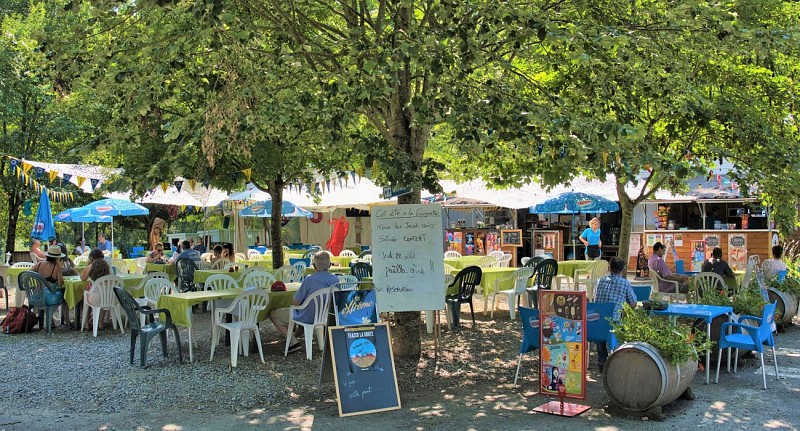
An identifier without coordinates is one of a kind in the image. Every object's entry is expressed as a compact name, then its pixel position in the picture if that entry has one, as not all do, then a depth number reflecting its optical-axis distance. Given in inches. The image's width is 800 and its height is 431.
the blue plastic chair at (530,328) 280.2
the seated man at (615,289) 305.3
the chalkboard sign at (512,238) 808.3
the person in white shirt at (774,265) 464.1
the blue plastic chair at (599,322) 284.8
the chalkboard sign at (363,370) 254.4
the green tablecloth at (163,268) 568.4
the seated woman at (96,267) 440.8
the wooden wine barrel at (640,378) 242.1
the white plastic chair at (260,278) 445.4
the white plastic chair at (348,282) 404.5
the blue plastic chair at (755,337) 294.7
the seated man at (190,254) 573.9
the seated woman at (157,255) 616.7
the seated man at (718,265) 460.1
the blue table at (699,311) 292.5
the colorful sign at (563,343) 254.5
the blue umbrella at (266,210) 818.8
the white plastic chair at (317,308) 347.3
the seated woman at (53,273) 446.6
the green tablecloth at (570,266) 566.3
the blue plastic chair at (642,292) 371.2
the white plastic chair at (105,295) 433.4
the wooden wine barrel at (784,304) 428.8
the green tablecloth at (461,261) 590.8
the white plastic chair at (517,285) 478.3
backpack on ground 444.1
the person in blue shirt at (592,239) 767.7
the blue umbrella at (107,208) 754.8
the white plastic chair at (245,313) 341.1
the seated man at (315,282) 348.5
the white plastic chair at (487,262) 618.9
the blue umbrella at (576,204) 649.6
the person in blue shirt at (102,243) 867.4
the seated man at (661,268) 493.0
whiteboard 307.6
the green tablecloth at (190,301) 347.9
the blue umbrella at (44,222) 641.6
